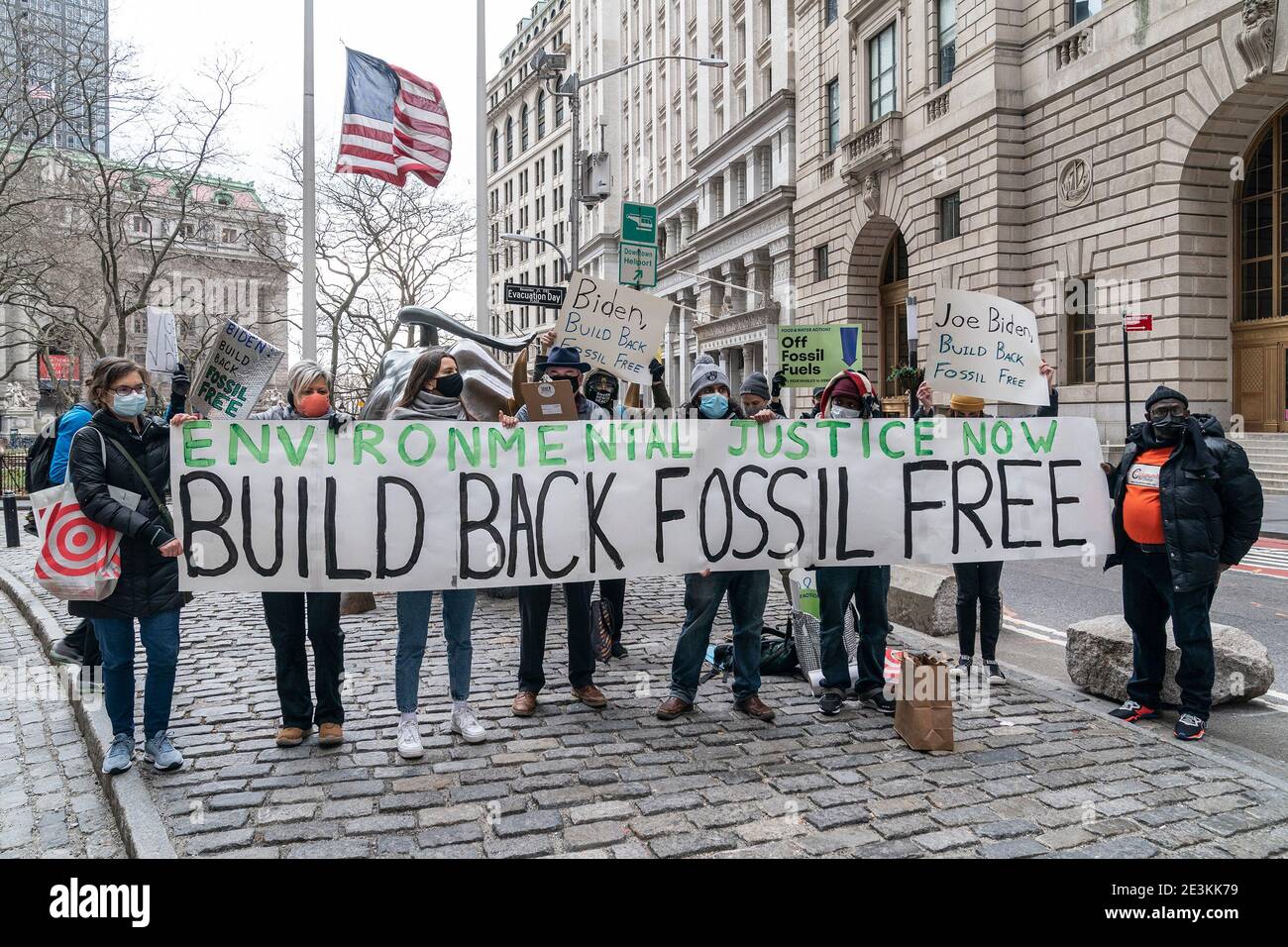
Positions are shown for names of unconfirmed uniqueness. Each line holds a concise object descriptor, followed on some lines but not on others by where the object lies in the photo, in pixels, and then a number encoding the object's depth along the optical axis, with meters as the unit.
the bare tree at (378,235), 23.08
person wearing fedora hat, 5.57
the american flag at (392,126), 12.77
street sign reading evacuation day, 13.13
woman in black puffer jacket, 4.56
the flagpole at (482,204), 15.48
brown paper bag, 4.80
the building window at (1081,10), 24.27
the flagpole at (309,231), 13.40
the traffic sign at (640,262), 14.23
